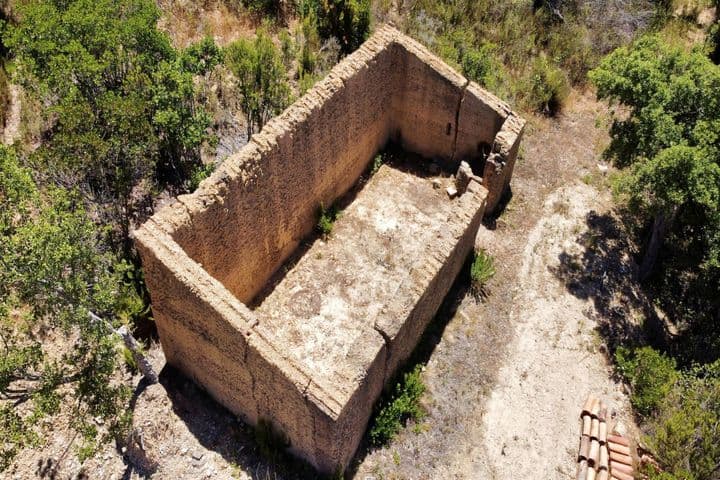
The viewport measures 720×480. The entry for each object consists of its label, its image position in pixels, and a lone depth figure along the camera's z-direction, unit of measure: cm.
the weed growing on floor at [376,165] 1740
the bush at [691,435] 1197
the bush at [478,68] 1819
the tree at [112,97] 1321
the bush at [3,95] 1620
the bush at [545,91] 1906
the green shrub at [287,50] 1834
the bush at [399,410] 1259
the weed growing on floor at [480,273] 1504
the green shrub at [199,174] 1461
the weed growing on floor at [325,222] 1559
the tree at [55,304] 993
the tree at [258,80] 1612
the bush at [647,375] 1341
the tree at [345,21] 1794
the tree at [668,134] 1280
